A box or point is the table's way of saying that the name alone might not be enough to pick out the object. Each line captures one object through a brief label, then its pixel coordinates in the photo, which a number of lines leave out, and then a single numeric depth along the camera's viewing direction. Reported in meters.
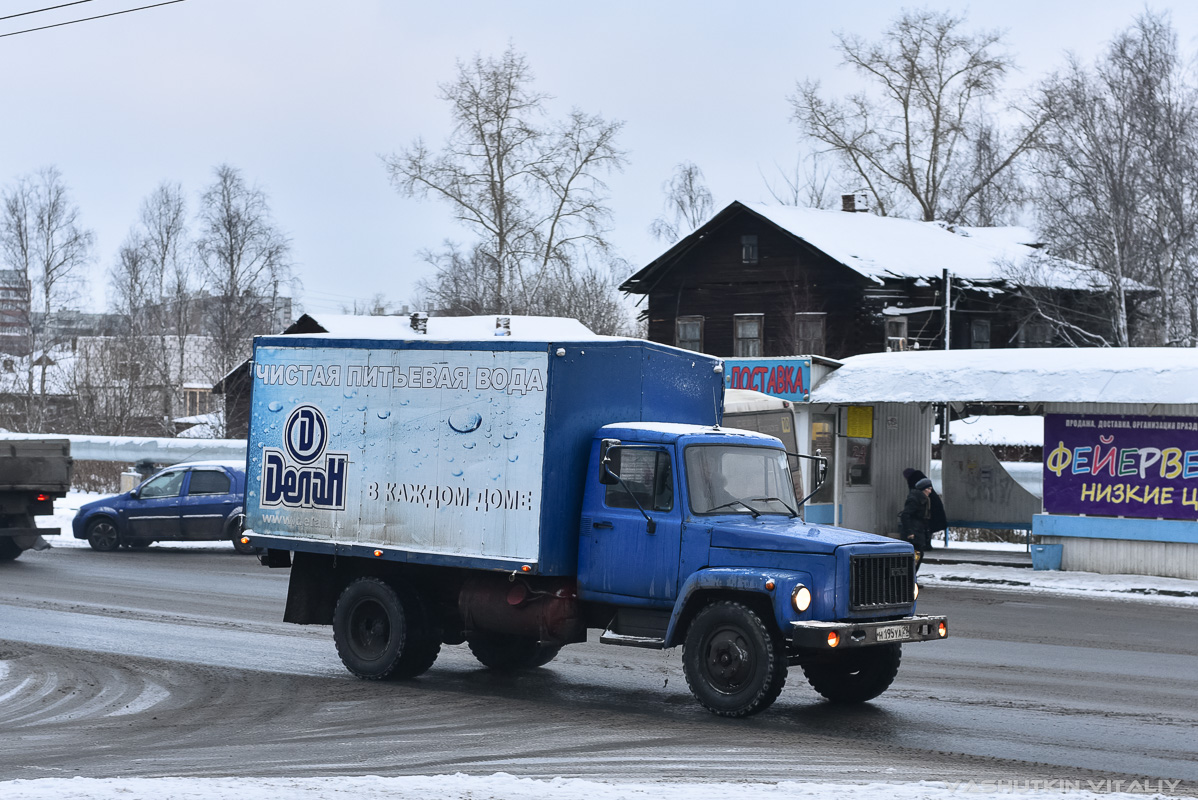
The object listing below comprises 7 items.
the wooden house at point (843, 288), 47.06
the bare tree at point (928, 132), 59.22
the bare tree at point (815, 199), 64.19
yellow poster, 26.00
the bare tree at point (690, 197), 73.81
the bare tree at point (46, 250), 63.95
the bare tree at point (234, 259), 68.38
